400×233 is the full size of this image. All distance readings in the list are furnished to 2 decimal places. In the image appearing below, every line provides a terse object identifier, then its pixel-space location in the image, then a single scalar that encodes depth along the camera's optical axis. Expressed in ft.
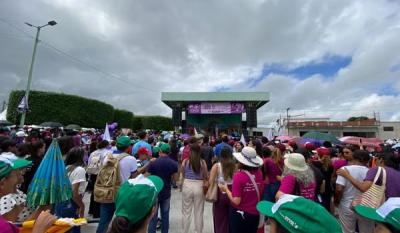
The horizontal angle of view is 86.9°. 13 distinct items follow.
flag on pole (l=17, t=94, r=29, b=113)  37.94
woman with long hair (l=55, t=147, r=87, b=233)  9.11
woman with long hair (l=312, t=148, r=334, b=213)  11.73
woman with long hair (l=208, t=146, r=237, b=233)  10.36
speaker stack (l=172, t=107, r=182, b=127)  70.54
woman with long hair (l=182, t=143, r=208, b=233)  11.44
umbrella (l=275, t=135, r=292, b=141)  35.72
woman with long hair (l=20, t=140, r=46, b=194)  9.64
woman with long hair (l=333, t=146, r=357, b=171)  12.22
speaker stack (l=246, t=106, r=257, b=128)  69.24
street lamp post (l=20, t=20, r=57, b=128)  38.28
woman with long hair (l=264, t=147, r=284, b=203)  12.24
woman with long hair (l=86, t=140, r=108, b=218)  14.11
